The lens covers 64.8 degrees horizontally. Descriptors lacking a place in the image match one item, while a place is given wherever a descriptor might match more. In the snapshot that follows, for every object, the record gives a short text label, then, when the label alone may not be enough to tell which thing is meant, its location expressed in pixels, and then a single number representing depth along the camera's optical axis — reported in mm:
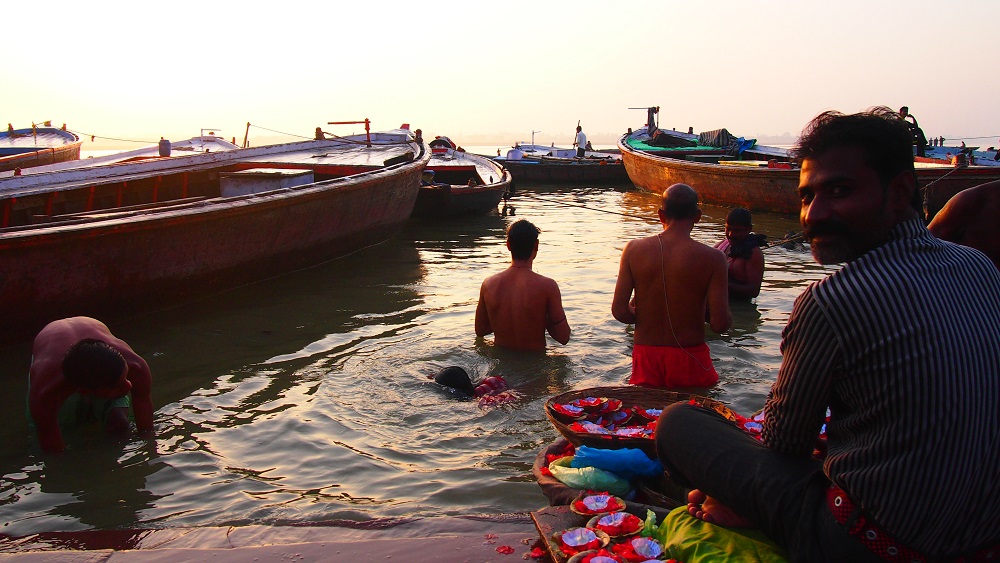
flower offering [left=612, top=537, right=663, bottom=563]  2635
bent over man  4176
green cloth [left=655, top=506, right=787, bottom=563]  2467
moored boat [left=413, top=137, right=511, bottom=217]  15023
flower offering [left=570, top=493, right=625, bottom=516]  2967
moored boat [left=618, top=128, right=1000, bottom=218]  13914
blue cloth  3248
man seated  2016
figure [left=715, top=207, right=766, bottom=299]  7645
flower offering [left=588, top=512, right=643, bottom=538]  2814
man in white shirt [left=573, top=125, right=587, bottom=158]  32044
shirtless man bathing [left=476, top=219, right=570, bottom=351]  5656
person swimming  5328
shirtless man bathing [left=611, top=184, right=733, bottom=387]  4820
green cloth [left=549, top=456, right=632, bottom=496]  3184
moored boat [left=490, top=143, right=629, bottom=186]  27969
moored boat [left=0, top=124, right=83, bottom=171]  15461
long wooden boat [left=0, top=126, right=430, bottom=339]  6383
